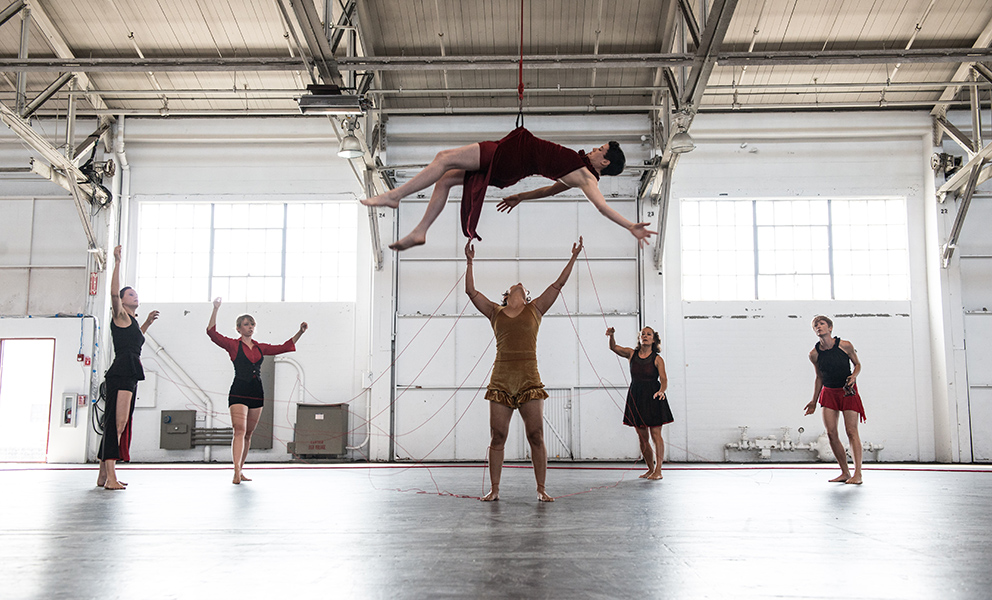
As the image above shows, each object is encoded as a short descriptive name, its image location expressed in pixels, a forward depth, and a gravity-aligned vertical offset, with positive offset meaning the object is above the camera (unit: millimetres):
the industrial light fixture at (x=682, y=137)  7910 +2621
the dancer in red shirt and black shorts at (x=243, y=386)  6199 -201
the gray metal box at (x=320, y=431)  9625 -916
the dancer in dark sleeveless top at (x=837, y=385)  6434 -149
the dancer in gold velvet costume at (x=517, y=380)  4797 -95
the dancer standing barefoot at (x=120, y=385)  5684 -191
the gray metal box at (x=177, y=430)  9812 -936
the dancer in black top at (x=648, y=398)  6602 -287
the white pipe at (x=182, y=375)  9977 -177
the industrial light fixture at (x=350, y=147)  8031 +2458
